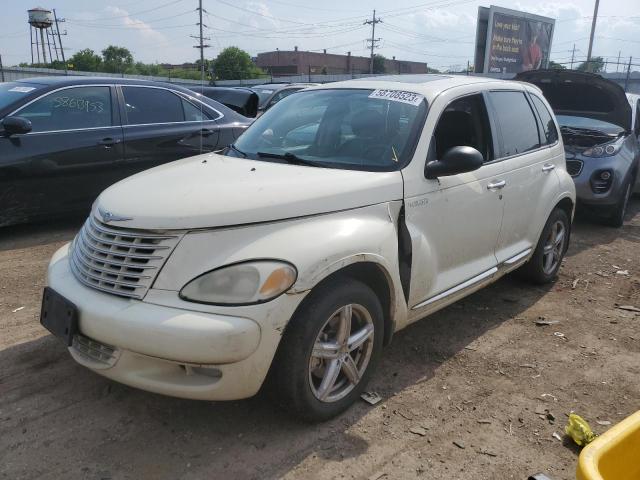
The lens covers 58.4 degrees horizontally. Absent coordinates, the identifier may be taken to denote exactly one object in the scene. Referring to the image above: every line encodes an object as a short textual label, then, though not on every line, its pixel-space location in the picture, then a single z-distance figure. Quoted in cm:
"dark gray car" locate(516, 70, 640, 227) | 722
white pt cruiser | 254
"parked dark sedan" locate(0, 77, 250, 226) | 556
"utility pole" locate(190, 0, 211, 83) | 5330
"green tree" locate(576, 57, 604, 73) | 3386
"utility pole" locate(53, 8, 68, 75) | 8170
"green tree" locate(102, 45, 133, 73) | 9069
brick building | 8412
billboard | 4116
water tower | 6738
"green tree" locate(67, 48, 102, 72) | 8244
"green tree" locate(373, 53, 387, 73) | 8252
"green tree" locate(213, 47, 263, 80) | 7812
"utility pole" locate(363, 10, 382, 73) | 7106
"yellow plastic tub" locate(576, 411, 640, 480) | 166
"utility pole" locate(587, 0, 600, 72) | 3790
